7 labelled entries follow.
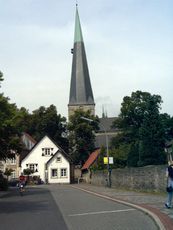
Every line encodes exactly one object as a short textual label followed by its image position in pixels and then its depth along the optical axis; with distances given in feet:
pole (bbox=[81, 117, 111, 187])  127.34
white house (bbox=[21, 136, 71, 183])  236.02
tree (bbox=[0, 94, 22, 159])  105.45
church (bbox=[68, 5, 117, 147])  336.08
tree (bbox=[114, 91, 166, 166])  136.46
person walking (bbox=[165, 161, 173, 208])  50.14
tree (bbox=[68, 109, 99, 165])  257.14
